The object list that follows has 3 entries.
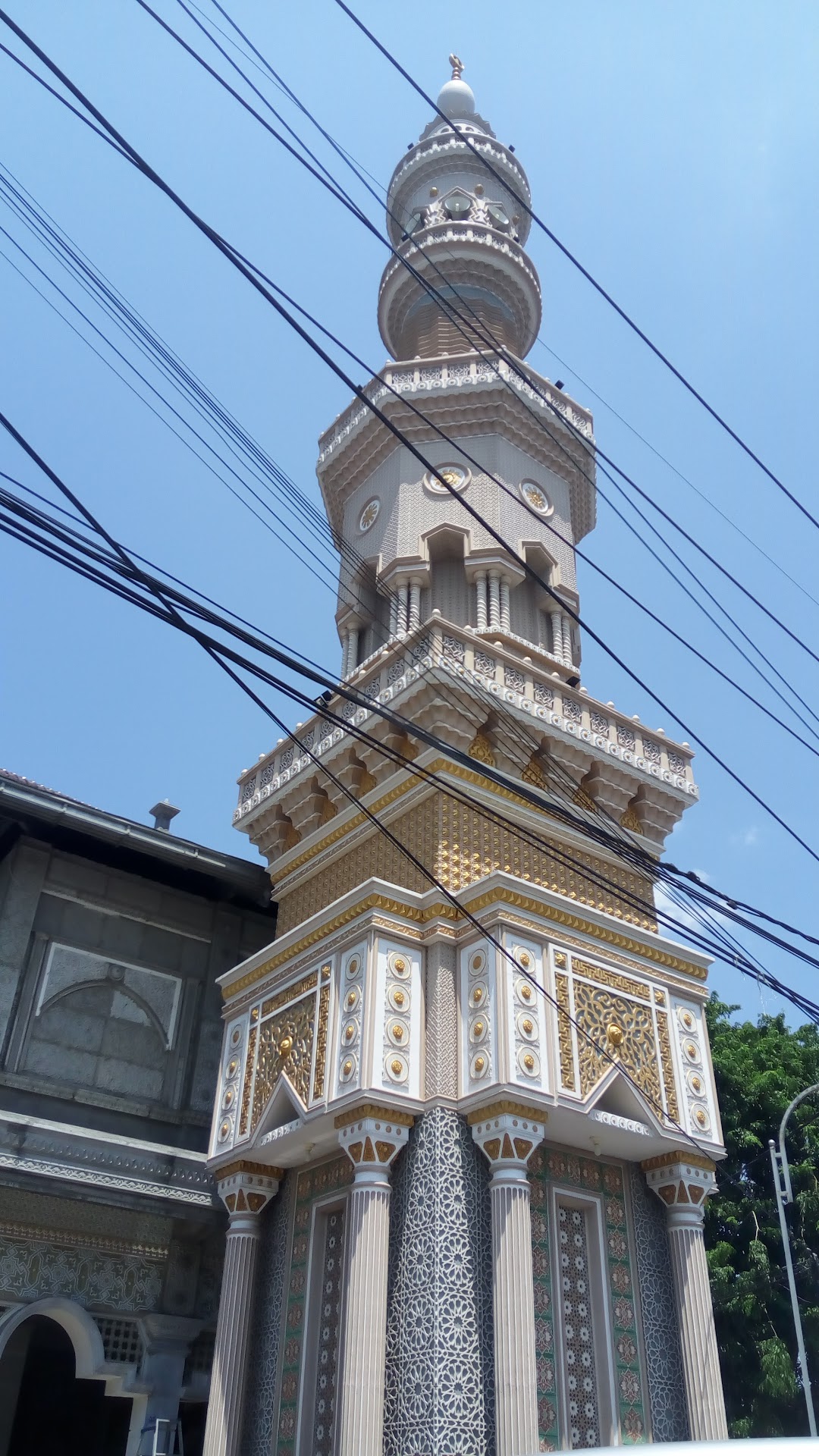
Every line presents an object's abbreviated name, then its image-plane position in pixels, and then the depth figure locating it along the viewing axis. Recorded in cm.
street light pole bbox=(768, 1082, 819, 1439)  1376
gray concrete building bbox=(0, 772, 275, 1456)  1144
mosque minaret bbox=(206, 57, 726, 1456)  927
